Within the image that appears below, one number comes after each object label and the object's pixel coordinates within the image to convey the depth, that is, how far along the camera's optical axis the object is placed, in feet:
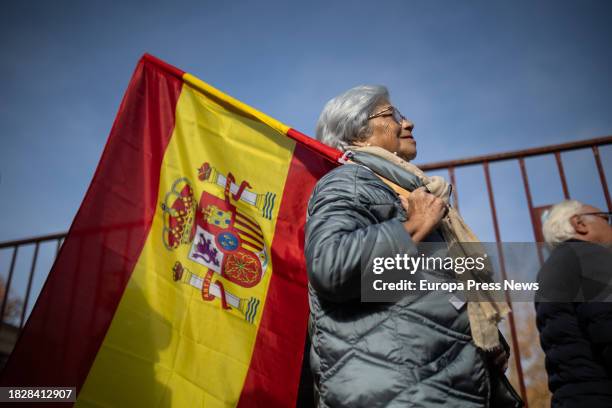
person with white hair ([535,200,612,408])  6.48
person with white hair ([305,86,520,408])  4.40
